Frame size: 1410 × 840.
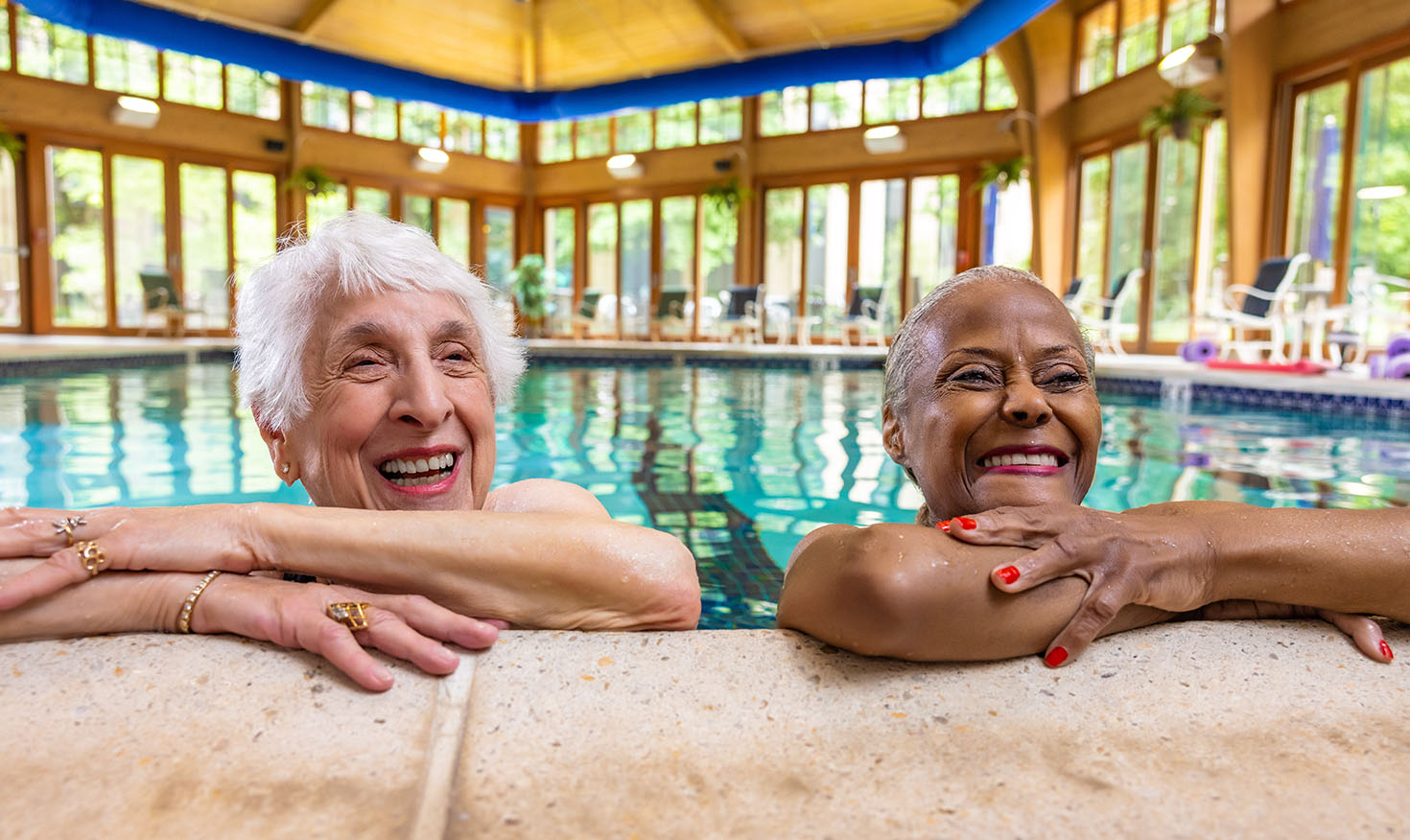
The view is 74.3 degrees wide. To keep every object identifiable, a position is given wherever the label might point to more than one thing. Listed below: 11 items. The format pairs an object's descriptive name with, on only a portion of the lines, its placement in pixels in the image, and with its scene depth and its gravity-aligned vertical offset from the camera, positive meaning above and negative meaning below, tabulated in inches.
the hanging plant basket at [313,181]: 598.2 +108.2
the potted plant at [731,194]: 643.5 +112.3
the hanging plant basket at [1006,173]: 529.7 +107.2
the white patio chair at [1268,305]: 335.0 +22.8
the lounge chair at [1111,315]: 426.9 +23.6
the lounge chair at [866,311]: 572.4 +29.6
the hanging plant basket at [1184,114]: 397.4 +108.0
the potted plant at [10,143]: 475.5 +102.7
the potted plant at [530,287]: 661.3 +46.4
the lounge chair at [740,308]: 613.3 +31.9
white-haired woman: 45.4 -9.2
